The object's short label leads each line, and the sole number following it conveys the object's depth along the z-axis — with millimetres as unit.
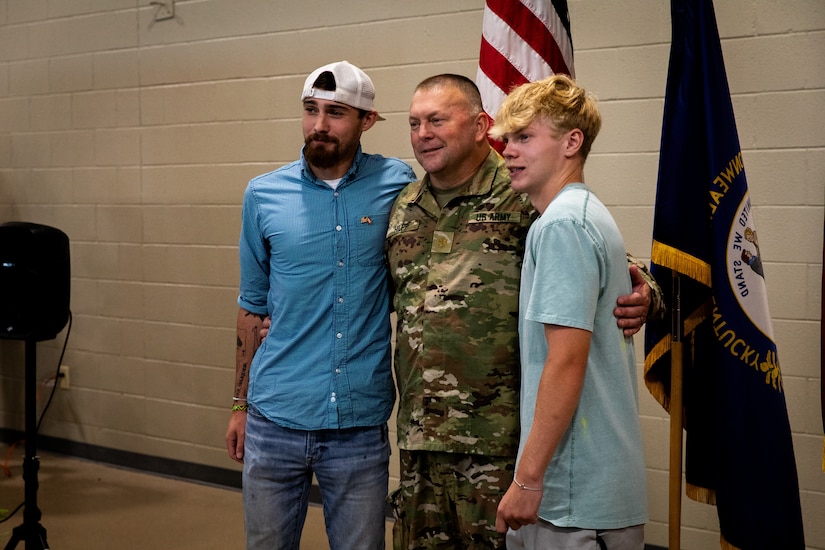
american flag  2365
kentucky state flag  2100
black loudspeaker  3133
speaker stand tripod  2977
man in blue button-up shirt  2049
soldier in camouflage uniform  1862
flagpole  2064
